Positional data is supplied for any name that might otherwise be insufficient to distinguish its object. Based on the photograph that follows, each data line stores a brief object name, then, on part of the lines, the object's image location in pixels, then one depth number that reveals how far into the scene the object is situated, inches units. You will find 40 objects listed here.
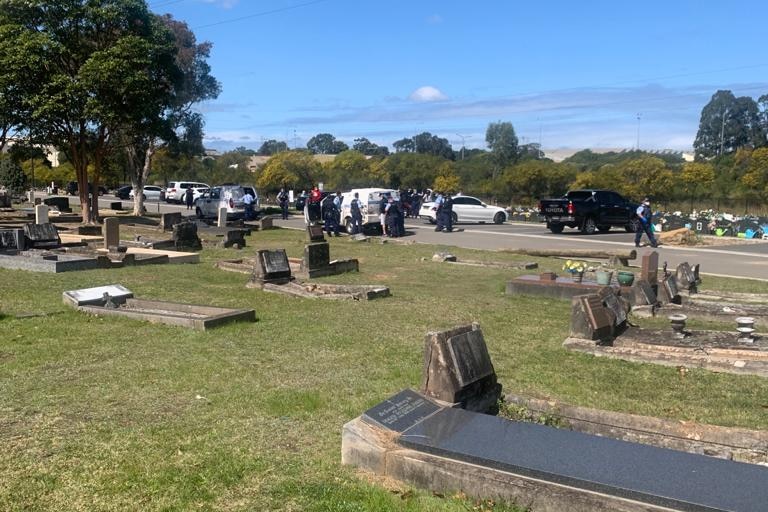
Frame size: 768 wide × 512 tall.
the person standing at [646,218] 941.2
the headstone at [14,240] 681.6
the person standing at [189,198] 1909.4
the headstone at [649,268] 502.3
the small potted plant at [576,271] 527.2
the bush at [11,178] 2215.8
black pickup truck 1204.5
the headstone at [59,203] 1516.2
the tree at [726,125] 3767.2
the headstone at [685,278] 530.9
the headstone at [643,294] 457.1
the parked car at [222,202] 1294.3
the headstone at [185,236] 799.7
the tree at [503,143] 3432.6
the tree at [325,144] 6254.9
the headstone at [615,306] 368.2
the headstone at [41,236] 713.6
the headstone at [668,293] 476.7
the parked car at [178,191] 2214.6
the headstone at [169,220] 1069.8
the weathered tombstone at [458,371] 210.7
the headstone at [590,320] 347.9
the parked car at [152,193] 2463.1
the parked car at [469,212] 1434.5
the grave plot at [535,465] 150.0
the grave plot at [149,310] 364.3
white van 1146.8
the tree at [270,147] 5915.4
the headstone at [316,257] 585.9
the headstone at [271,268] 514.6
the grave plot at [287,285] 480.1
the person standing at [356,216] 1105.4
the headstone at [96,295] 403.2
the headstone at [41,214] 892.0
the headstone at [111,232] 703.1
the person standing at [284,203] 1533.0
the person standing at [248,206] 1268.5
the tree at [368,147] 5182.1
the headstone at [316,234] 781.9
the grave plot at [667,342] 316.1
